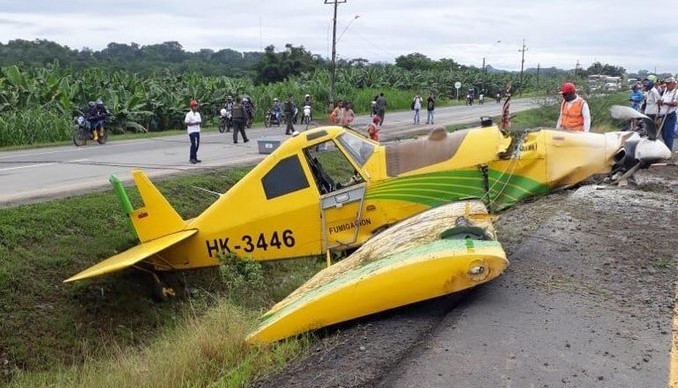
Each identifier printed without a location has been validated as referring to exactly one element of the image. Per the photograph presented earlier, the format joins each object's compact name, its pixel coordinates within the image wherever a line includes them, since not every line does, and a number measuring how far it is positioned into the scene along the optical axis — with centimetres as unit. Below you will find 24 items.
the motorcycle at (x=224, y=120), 3162
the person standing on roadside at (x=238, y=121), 2539
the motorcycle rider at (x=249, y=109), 3352
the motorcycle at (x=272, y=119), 3659
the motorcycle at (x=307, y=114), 3610
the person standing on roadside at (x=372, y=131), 1755
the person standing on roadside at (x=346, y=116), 2509
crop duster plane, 682
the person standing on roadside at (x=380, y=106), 3484
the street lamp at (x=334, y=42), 4123
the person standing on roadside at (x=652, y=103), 1420
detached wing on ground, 484
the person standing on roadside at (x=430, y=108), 3846
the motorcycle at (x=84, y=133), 2383
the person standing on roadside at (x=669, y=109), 1347
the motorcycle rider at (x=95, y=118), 2452
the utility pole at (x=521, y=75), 9408
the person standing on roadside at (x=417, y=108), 3829
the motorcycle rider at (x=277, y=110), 3656
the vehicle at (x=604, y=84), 2605
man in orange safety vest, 920
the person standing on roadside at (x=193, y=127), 1808
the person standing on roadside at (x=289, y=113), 3092
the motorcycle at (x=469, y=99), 6693
